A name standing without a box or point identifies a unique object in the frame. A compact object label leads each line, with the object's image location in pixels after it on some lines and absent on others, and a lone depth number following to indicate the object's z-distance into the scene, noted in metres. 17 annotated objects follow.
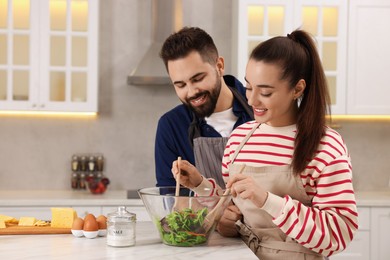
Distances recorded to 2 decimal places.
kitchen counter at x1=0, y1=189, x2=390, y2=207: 3.94
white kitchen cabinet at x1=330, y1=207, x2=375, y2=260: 4.14
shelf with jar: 4.51
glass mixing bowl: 1.80
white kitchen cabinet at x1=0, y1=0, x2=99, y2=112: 4.21
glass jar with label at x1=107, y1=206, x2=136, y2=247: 1.86
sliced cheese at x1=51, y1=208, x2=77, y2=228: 2.09
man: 2.38
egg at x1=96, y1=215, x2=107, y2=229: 2.04
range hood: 4.36
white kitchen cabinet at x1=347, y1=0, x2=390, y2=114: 4.34
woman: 1.69
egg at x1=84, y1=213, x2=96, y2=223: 1.99
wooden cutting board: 2.05
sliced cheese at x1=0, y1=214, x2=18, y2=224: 2.11
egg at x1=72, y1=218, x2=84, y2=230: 2.00
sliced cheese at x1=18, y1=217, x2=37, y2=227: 2.11
